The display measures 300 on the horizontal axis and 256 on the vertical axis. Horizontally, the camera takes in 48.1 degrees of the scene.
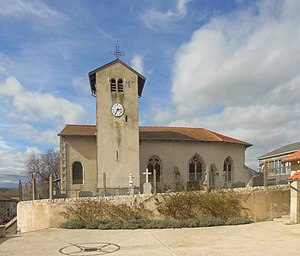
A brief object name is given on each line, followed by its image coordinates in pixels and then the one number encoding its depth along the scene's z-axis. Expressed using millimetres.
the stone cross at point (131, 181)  24906
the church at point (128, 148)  29297
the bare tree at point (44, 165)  54075
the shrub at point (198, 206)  19625
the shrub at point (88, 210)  19703
